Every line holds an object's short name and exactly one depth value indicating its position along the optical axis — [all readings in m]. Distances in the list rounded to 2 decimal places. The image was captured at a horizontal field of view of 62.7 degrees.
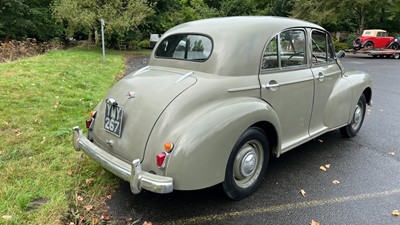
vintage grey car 2.86
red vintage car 24.45
